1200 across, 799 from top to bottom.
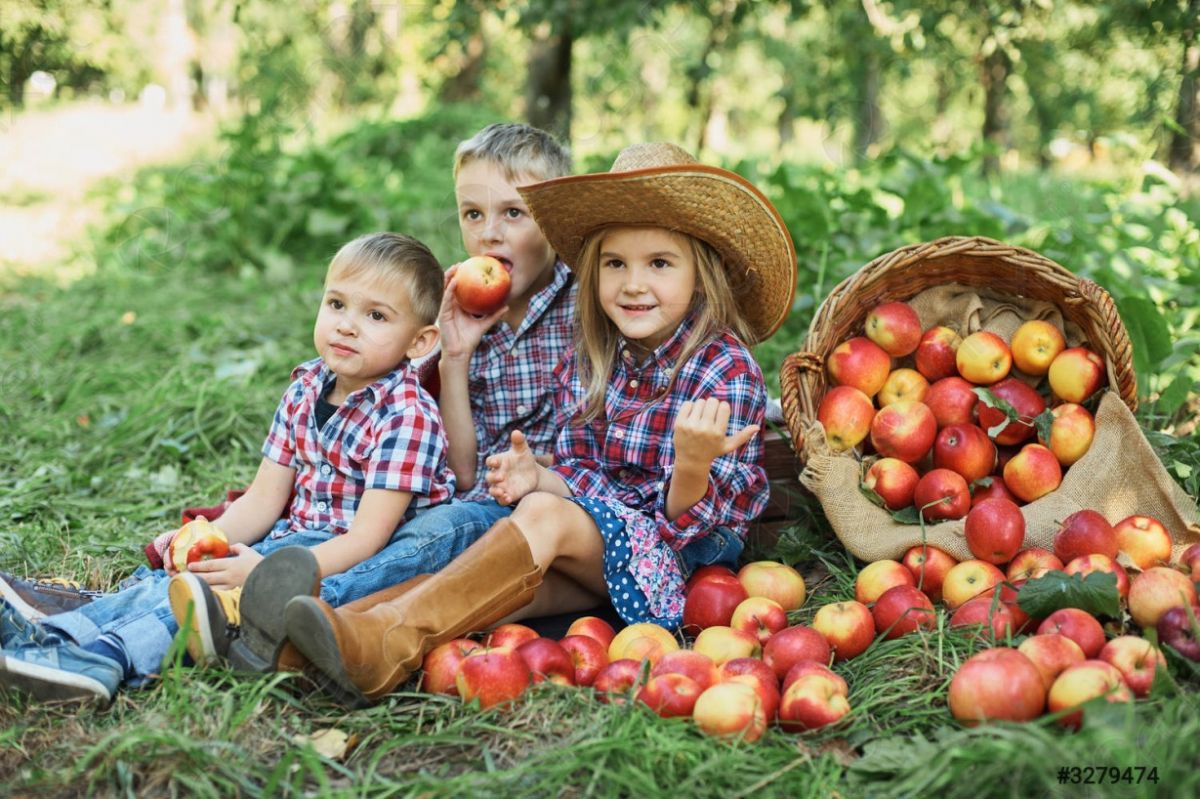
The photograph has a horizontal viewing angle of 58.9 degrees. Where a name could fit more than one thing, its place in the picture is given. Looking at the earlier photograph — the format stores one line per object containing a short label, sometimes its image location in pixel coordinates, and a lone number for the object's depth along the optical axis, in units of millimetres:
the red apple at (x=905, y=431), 3180
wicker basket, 3143
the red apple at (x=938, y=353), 3395
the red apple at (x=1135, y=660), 2189
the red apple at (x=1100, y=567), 2598
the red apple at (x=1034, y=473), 3080
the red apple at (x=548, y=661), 2492
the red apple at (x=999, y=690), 2131
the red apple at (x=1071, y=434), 3137
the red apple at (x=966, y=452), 3131
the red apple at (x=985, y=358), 3279
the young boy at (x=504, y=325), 3352
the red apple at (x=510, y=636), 2699
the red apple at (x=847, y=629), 2646
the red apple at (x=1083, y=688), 2088
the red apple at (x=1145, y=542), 2795
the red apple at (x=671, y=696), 2299
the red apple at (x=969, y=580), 2777
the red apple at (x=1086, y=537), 2744
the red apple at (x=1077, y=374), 3184
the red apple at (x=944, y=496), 3049
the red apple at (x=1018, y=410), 3211
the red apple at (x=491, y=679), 2385
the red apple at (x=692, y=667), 2387
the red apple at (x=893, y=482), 3123
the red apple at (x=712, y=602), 2920
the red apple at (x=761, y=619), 2758
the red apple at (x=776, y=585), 3039
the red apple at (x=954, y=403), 3264
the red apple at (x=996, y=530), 2842
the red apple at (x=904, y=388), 3373
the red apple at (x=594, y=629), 2804
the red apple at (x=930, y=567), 2945
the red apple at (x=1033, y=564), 2801
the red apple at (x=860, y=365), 3316
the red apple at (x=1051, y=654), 2225
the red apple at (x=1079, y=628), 2344
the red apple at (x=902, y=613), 2673
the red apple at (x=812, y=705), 2303
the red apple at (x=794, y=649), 2541
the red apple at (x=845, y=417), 3232
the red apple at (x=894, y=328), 3365
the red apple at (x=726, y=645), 2639
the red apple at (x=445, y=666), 2504
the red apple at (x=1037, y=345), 3281
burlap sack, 2988
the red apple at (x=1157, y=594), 2418
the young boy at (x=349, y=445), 2795
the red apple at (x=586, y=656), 2592
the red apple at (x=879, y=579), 2902
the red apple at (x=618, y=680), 2410
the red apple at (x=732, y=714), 2234
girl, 2670
